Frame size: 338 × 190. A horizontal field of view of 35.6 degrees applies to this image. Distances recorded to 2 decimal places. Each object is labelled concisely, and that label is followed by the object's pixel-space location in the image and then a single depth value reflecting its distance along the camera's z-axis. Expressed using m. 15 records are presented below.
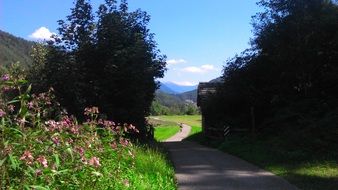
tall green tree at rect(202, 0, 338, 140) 25.61
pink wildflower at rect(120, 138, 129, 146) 7.49
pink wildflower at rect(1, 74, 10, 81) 5.02
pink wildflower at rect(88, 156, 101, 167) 5.48
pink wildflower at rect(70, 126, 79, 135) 6.38
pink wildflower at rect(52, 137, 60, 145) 5.43
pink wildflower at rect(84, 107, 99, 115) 7.36
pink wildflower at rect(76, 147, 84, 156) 5.76
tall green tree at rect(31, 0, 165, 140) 19.81
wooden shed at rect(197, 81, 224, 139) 33.82
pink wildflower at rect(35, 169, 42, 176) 4.61
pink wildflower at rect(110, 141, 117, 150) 7.34
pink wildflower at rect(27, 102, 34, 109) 6.21
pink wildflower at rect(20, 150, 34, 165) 4.50
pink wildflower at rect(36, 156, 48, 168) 4.65
